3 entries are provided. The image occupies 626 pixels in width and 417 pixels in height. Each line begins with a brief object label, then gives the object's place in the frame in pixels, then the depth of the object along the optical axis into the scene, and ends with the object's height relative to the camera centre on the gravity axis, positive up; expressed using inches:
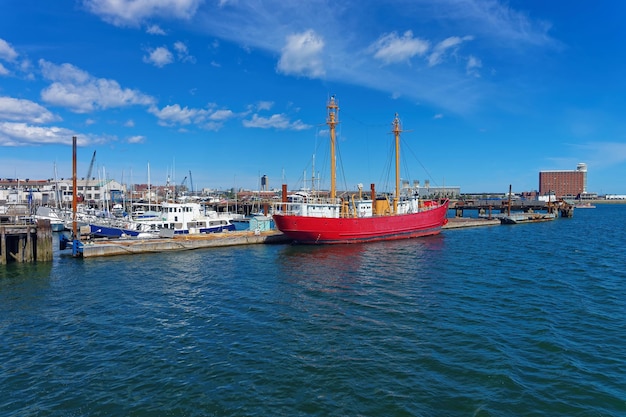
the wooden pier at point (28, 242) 1147.9 -118.0
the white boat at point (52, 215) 2059.3 -58.5
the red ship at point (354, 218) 1565.0 -80.3
